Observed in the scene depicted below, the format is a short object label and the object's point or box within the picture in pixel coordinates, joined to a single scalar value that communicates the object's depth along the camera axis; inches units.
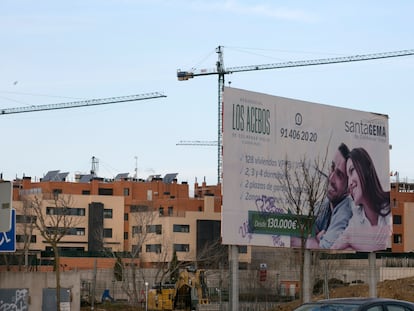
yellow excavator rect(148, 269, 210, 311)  2281.0
